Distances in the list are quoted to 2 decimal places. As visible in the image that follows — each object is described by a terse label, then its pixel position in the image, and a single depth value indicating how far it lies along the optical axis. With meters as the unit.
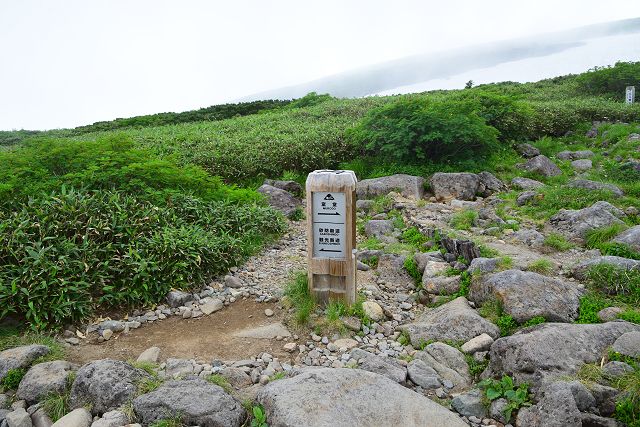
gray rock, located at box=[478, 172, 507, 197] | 11.34
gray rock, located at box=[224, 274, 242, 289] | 6.57
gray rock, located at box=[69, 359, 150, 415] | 3.94
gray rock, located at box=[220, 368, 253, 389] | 4.33
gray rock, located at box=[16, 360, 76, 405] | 4.18
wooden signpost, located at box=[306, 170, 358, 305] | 5.42
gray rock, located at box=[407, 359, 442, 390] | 4.22
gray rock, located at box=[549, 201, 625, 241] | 7.68
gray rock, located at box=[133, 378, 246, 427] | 3.65
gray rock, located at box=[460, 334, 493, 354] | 4.66
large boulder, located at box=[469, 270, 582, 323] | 4.88
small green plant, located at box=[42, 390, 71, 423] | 4.01
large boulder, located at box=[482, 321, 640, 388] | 3.96
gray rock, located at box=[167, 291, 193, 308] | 6.05
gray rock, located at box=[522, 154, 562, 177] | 12.53
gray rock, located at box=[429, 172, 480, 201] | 10.87
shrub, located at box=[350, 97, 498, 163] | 11.84
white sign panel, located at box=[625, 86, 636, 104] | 20.88
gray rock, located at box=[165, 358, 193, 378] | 4.48
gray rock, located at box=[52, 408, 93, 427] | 3.78
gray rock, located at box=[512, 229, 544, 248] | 7.38
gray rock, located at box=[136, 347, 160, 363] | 4.87
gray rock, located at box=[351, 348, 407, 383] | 4.25
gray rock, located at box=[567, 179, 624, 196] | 9.78
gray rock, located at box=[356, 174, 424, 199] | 10.83
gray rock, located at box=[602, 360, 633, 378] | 3.75
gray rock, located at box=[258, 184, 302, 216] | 9.96
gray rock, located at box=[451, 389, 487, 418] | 3.88
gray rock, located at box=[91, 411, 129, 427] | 3.67
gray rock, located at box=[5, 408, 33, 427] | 3.93
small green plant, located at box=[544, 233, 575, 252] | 7.18
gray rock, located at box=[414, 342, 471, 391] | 4.30
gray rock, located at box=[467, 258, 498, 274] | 5.80
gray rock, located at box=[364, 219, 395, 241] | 8.25
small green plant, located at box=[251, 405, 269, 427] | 3.62
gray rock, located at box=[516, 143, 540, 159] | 14.60
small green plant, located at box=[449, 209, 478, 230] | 8.30
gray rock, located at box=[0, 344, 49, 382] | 4.50
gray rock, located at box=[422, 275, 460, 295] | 5.94
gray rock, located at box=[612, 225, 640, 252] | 6.58
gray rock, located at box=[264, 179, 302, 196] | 11.31
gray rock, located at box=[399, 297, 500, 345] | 4.88
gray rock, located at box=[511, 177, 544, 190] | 11.37
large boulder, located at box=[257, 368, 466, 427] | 3.47
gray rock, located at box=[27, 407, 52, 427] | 3.97
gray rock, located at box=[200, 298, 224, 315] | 5.96
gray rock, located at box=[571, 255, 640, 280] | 5.71
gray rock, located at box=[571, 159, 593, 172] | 13.09
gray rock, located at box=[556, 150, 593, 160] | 14.22
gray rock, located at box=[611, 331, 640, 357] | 4.02
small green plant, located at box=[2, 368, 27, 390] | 4.38
